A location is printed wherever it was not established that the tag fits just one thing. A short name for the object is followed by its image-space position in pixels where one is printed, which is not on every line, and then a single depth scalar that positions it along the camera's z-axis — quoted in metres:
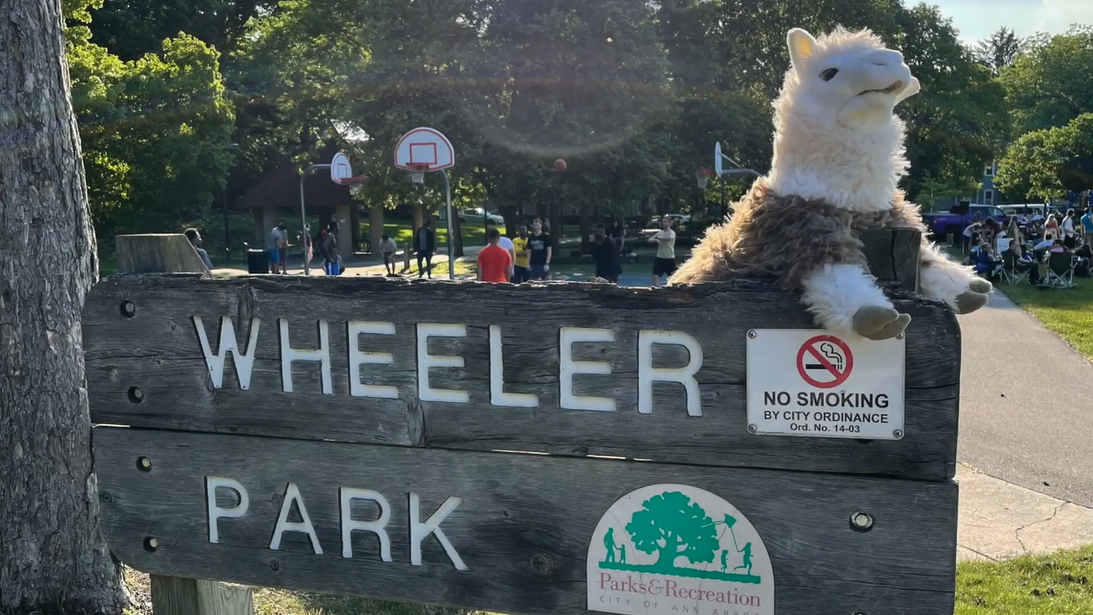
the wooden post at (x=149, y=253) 2.45
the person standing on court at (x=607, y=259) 17.70
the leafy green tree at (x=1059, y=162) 36.41
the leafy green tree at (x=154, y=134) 25.98
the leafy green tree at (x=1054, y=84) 55.47
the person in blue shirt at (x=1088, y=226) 22.07
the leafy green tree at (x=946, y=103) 35.97
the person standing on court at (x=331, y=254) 26.84
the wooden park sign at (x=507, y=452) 1.86
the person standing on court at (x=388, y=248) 27.31
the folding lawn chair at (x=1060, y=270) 18.81
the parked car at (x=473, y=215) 67.19
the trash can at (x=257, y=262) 20.08
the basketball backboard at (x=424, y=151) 13.82
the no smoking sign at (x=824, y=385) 1.80
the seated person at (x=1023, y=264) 19.42
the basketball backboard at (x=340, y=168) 21.94
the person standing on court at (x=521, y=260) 16.67
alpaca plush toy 1.92
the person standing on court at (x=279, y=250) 26.24
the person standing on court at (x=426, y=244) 24.41
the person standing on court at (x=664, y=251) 16.95
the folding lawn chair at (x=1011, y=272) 20.23
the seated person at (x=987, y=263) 20.25
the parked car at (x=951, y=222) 36.22
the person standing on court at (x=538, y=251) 16.95
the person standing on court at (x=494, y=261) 13.46
